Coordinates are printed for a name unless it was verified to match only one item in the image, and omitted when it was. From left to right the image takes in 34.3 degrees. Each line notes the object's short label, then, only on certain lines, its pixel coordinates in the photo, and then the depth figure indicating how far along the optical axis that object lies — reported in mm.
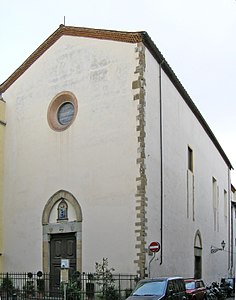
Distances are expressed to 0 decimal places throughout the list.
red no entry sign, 16040
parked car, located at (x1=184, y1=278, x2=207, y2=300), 15845
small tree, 15824
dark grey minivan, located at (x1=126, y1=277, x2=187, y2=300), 11544
